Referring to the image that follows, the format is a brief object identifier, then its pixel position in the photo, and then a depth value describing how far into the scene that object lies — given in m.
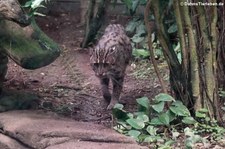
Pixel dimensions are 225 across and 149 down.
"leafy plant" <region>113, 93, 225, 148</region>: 4.50
